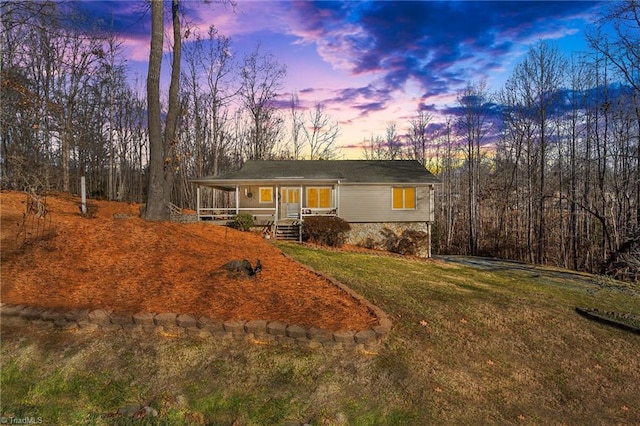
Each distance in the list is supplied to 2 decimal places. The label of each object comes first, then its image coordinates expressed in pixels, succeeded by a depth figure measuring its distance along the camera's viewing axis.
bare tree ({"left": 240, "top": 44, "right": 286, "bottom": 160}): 32.31
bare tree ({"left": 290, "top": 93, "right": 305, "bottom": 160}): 38.97
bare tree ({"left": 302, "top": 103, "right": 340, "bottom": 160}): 38.31
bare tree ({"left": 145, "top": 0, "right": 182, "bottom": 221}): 11.12
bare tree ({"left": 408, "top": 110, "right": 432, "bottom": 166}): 37.35
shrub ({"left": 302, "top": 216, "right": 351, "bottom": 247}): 16.09
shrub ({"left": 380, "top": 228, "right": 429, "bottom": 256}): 18.47
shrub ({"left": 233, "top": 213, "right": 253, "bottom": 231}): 16.06
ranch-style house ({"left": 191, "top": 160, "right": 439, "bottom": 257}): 18.84
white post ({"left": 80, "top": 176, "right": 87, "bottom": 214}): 13.36
